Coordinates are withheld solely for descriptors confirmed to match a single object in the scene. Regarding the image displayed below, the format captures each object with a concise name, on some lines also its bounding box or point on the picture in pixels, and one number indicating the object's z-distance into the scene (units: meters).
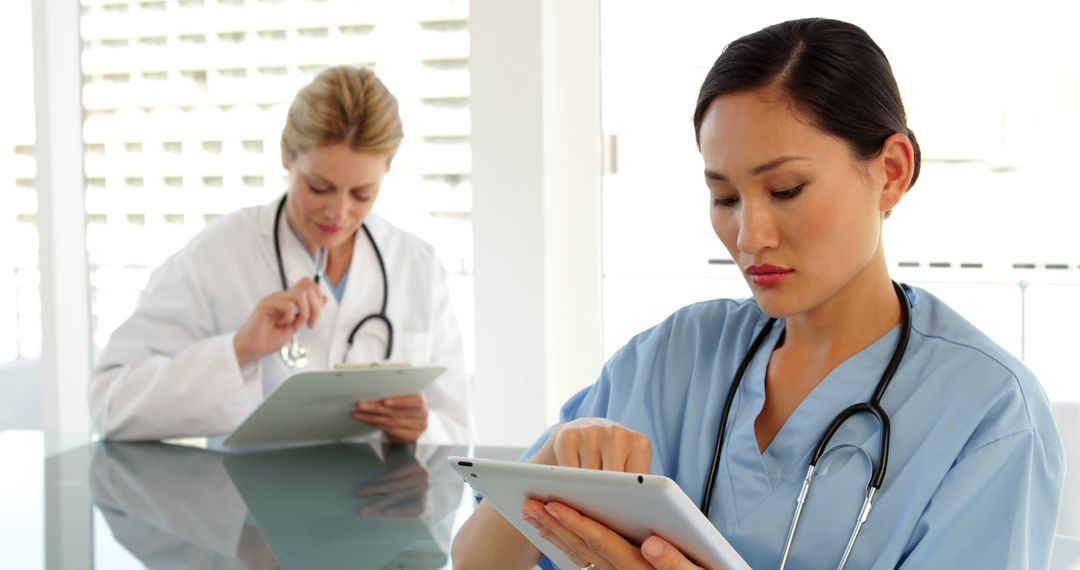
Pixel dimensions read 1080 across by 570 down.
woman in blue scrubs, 1.05
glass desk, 1.43
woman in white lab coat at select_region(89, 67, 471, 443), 2.17
